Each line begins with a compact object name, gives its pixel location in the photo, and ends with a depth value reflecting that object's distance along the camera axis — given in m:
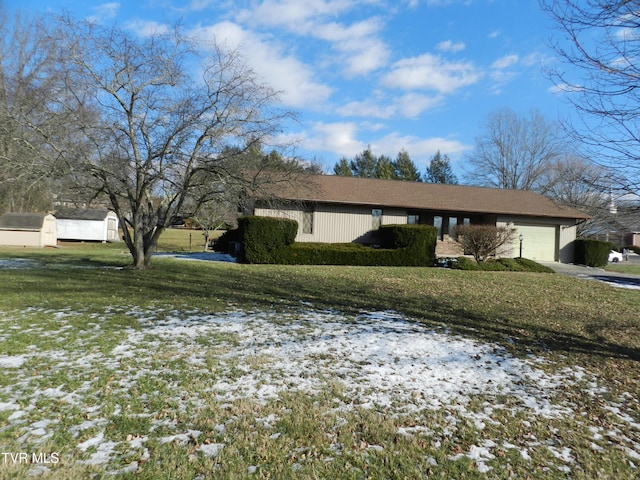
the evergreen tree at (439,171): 53.91
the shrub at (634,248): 45.44
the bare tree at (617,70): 4.48
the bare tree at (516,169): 40.62
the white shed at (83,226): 33.66
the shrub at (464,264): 17.52
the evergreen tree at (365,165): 52.97
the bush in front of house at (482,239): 18.36
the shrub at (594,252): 23.03
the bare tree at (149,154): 11.68
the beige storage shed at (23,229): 26.17
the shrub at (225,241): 23.07
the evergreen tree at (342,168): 52.97
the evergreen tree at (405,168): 51.19
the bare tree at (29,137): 10.97
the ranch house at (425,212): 21.98
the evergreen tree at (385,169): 50.12
